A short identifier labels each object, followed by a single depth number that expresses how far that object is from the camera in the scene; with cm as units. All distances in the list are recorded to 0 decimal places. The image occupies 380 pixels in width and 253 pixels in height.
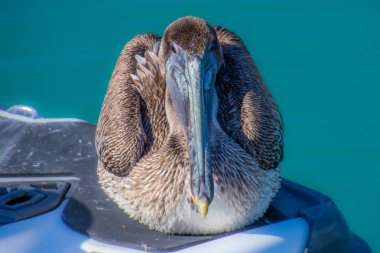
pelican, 693
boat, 711
